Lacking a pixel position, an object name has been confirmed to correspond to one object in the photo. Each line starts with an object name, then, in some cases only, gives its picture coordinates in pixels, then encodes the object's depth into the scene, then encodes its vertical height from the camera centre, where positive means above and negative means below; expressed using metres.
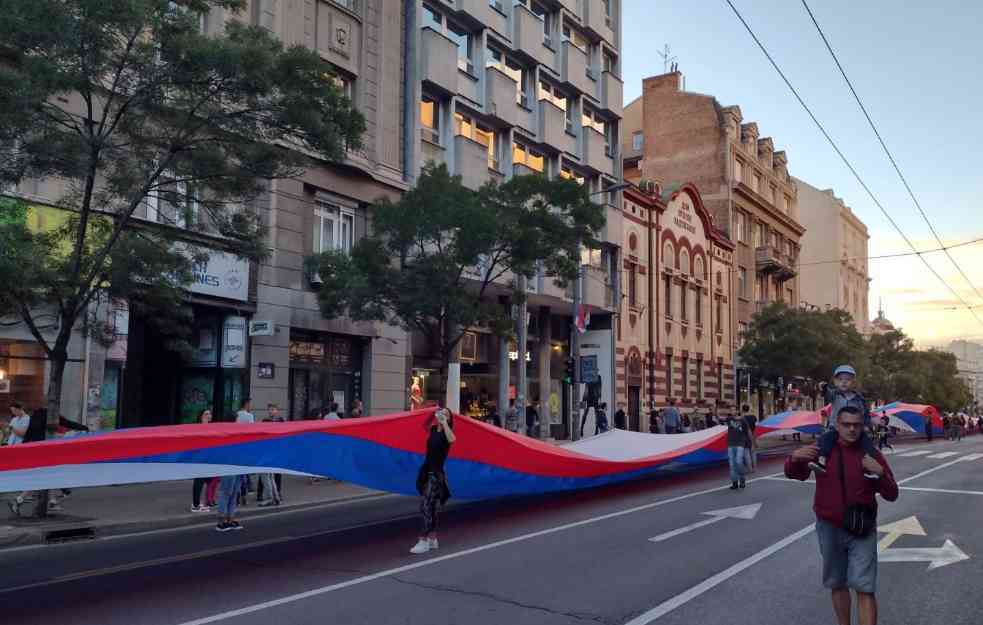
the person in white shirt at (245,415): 15.06 -0.73
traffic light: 28.41 +0.26
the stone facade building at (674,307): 40.34 +3.78
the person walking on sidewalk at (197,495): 14.03 -1.99
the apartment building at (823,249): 71.56 +11.17
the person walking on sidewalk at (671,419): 30.11 -1.33
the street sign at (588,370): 31.11 +0.34
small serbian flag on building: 30.19 +2.09
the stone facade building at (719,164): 51.00 +13.18
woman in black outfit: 10.35 -1.21
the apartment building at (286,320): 18.33 +1.32
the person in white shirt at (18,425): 14.00 -0.90
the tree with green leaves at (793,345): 43.53 +1.95
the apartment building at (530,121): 28.06 +9.25
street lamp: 30.14 +1.07
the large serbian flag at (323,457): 8.70 -1.01
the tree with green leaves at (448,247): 19.47 +3.00
